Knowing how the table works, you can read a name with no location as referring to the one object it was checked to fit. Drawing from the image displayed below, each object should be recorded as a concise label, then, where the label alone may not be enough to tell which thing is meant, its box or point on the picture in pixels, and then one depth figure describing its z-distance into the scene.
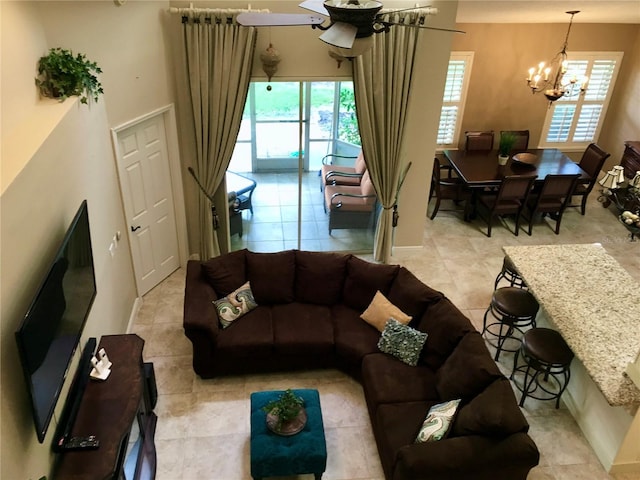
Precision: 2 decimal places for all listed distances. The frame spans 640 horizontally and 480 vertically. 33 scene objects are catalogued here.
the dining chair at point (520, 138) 8.95
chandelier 8.01
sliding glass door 6.28
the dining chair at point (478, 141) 8.70
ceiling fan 2.83
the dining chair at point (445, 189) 8.02
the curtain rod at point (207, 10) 5.45
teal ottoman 4.04
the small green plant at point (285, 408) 4.16
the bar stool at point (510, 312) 5.25
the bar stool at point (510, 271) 5.68
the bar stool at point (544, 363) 4.68
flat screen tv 3.04
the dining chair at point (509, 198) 7.52
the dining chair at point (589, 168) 8.15
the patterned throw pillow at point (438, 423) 4.02
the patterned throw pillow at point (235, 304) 5.23
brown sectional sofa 3.81
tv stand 3.50
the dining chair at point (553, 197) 7.66
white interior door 5.60
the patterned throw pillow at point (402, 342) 4.88
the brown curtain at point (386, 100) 5.83
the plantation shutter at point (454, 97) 8.43
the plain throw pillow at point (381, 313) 5.16
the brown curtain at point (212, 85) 5.59
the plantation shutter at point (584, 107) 8.84
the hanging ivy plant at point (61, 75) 4.10
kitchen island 4.22
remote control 3.58
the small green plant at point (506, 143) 8.16
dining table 7.82
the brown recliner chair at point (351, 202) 6.95
